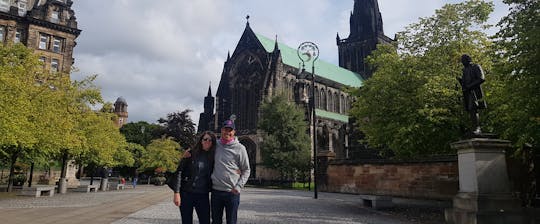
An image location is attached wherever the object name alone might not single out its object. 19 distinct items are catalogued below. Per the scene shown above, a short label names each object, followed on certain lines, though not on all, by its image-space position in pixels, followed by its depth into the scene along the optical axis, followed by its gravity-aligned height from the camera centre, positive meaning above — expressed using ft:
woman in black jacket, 16.26 -0.74
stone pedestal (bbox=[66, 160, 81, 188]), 126.12 -4.61
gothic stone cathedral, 167.29 +35.92
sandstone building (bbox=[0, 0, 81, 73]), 125.70 +45.93
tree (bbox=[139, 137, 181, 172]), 141.69 +2.62
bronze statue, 29.22 +6.18
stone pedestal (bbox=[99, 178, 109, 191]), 88.16 -4.95
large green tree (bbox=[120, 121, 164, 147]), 240.73 +20.31
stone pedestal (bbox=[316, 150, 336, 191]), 82.22 -0.23
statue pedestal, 25.91 -1.39
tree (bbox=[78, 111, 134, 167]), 75.87 +5.16
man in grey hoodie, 16.15 -0.40
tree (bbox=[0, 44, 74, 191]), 50.42 +8.11
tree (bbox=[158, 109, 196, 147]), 176.86 +17.76
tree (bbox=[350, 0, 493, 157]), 46.37 +10.55
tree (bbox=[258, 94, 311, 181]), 119.75 +8.67
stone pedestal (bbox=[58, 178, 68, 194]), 71.15 -4.47
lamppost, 75.22 +23.28
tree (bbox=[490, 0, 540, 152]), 27.22 +7.47
